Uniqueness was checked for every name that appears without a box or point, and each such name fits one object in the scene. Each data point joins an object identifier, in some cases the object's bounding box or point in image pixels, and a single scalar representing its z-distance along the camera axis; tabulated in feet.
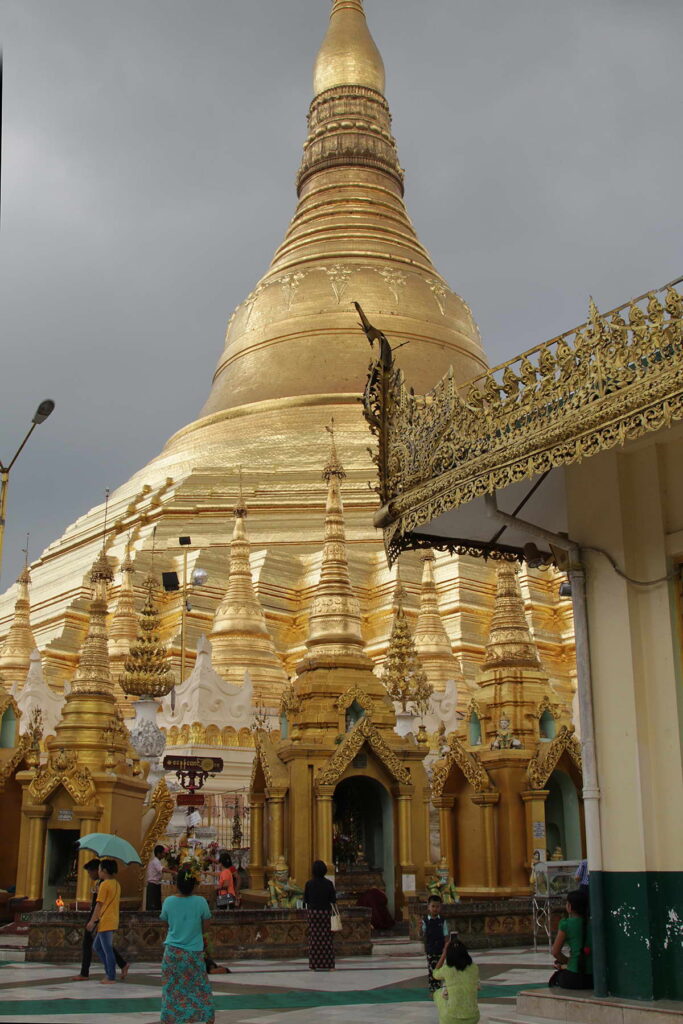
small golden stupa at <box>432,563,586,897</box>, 46.01
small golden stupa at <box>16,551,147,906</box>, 46.42
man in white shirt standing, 42.37
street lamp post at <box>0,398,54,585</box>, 40.91
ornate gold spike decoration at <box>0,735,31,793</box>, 52.90
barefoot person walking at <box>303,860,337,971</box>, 30.32
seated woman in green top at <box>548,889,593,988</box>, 21.24
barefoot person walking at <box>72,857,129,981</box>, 29.63
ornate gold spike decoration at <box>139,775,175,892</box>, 49.44
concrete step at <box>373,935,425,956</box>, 37.29
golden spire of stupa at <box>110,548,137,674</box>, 80.48
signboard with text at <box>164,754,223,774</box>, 47.85
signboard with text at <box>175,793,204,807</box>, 48.39
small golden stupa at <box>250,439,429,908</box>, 42.91
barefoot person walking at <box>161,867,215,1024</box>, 19.98
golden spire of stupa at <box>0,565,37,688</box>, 81.76
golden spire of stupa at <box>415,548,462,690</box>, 77.61
